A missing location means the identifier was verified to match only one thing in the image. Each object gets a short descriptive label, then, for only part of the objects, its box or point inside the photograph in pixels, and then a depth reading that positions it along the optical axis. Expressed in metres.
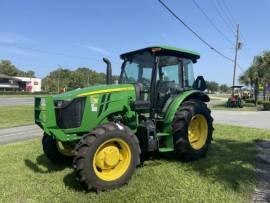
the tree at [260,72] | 24.79
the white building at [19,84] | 54.77
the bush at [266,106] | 18.67
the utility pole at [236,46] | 23.01
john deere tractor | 3.29
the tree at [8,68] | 64.98
